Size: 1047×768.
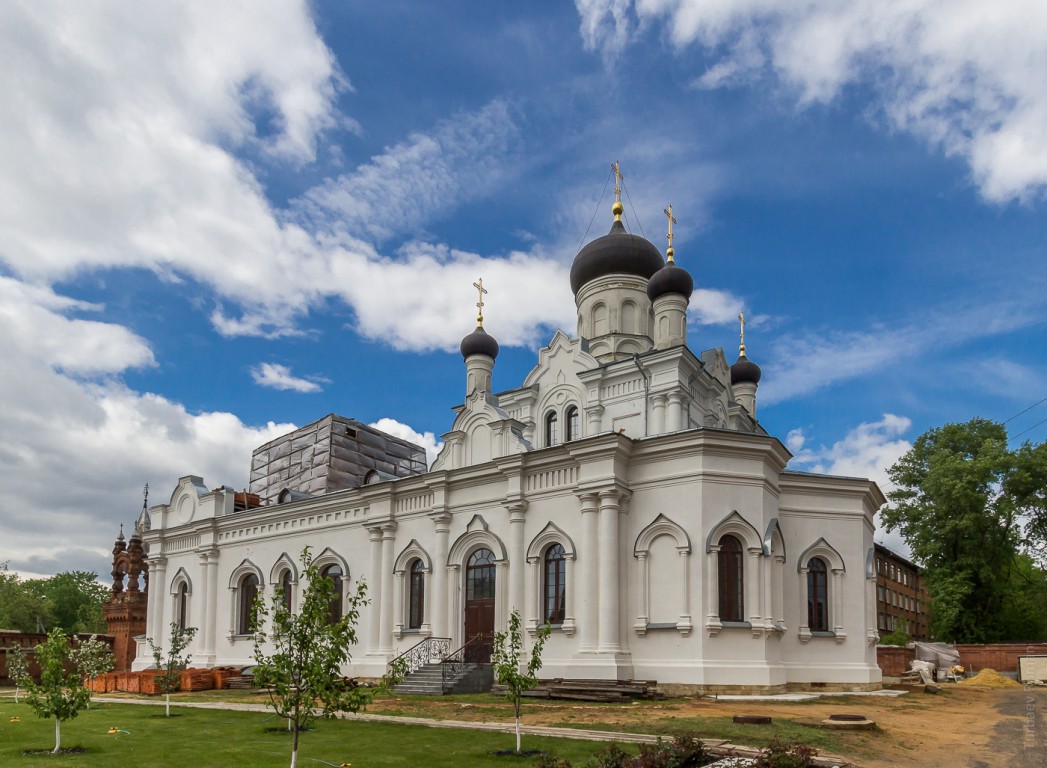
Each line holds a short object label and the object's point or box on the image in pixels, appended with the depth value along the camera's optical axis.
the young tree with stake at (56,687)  11.96
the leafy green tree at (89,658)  15.22
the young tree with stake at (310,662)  8.66
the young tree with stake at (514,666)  12.08
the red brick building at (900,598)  50.06
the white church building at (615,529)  19.47
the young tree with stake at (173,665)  18.39
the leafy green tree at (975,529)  34.41
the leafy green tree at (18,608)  56.50
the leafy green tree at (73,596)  71.91
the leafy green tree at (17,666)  15.91
